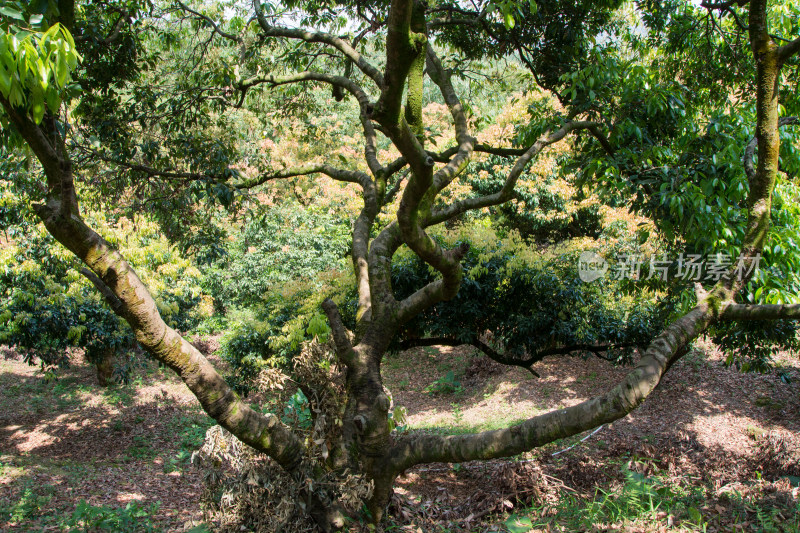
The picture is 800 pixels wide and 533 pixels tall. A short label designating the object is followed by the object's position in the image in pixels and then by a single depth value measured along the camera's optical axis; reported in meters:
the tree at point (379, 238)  2.65
